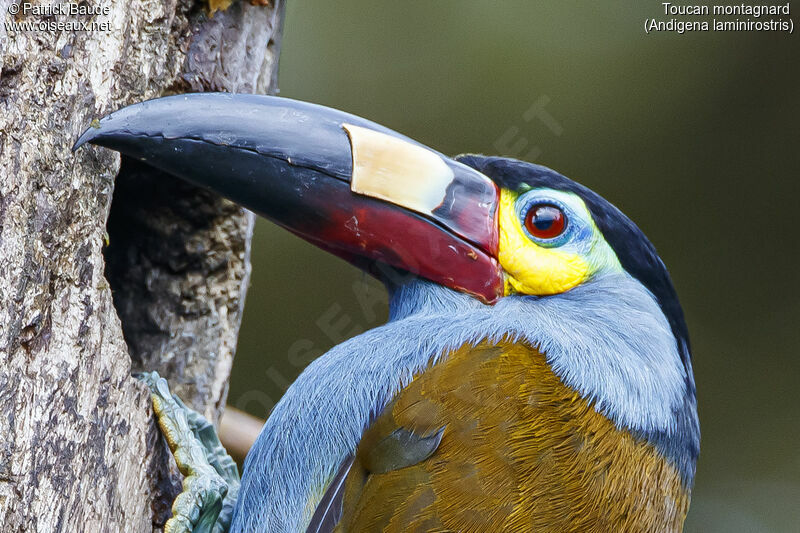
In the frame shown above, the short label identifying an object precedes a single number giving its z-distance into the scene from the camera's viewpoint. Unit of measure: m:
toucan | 3.24
